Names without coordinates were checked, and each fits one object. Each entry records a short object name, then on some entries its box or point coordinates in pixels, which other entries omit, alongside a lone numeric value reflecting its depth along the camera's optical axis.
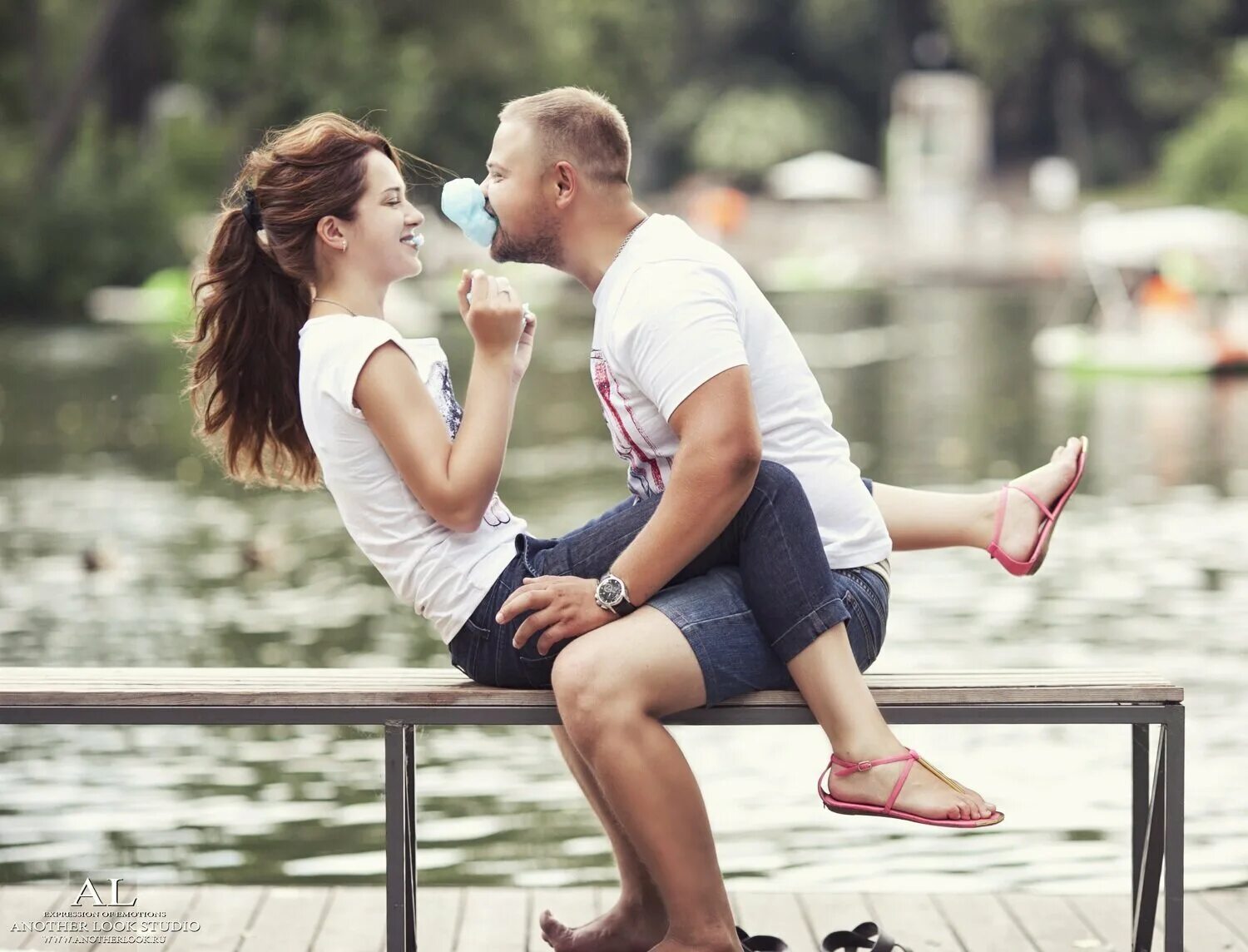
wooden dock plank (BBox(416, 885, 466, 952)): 7.43
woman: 6.00
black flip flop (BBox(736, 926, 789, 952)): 6.50
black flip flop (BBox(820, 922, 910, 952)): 6.79
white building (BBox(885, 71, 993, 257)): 114.75
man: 5.86
